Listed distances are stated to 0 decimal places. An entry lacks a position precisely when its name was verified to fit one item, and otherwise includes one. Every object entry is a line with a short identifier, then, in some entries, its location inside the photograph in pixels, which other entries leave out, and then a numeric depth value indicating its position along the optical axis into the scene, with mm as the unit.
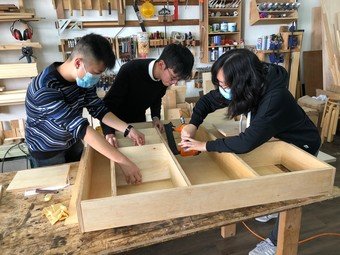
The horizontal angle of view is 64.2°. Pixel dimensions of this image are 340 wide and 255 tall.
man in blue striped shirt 1181
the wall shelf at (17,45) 2934
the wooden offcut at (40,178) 1212
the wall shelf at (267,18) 3849
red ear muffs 3008
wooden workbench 861
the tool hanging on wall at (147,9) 3406
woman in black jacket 1172
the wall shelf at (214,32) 3723
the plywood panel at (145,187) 1207
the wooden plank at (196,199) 900
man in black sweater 1561
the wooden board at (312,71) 4508
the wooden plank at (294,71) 4164
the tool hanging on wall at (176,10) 3589
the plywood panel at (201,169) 1269
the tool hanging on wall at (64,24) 3262
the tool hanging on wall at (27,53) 3020
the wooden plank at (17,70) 3004
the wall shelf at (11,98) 3053
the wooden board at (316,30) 4402
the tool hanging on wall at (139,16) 3446
